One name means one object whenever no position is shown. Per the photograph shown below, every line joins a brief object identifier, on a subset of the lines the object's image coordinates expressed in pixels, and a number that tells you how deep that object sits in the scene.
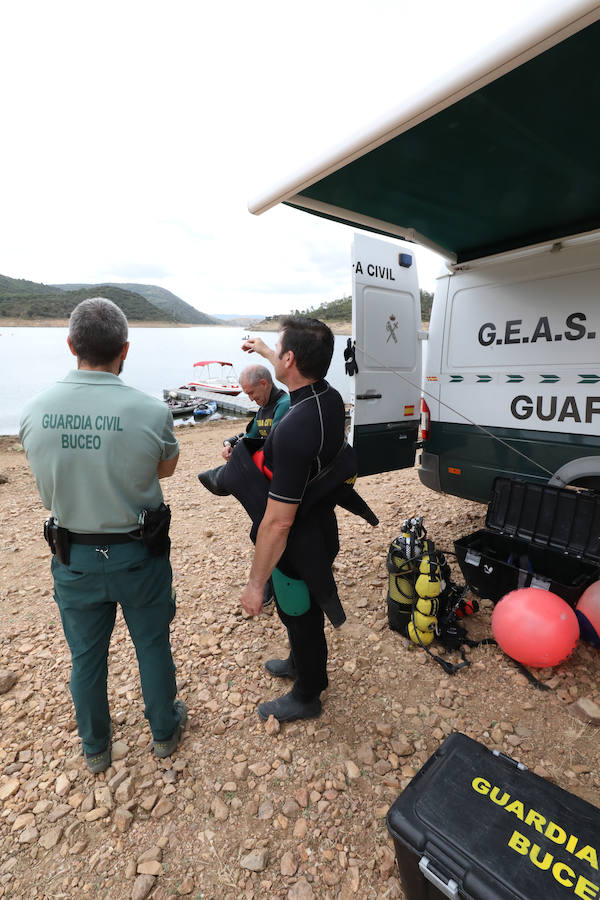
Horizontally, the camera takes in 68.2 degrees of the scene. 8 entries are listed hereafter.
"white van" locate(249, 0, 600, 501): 1.78
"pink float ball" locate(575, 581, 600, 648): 2.71
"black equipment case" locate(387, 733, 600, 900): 1.19
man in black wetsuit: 1.77
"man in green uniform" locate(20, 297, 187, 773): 1.72
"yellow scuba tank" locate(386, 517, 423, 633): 2.90
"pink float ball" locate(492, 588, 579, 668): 2.51
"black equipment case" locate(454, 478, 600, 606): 3.12
